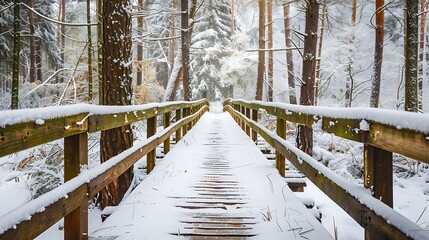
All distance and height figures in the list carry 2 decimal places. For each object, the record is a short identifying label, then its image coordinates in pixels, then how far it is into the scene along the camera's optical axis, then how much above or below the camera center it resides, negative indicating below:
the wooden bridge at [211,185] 1.64 -0.61
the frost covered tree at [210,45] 30.77 +5.52
